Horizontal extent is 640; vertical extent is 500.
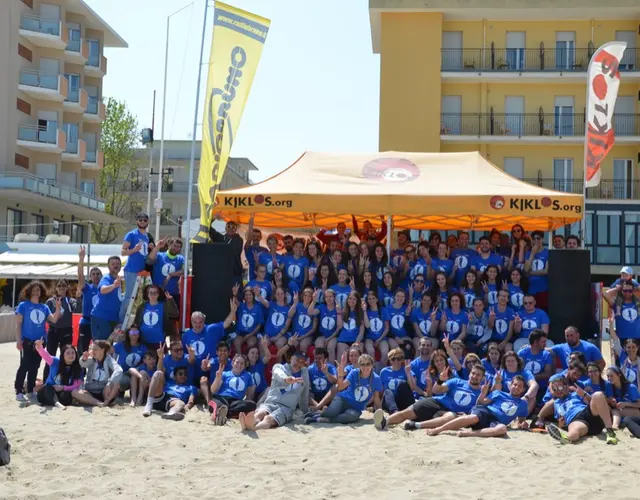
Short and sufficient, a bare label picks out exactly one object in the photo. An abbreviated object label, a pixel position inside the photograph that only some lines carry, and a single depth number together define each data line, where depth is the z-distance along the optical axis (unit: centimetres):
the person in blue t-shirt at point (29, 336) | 1052
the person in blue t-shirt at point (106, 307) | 1089
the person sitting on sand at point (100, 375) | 998
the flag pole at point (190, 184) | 1117
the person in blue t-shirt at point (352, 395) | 931
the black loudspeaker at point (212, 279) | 1109
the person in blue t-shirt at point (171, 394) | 959
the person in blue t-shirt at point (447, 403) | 922
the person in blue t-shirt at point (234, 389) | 948
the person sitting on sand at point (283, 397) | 895
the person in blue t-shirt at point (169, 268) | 1123
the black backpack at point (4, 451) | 715
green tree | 5141
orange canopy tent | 1101
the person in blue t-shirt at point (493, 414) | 875
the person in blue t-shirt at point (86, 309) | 1116
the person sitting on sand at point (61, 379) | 999
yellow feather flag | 1141
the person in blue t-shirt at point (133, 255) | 1090
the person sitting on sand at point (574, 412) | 862
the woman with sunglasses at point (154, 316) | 1063
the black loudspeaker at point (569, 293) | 1080
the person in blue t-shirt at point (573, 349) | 983
